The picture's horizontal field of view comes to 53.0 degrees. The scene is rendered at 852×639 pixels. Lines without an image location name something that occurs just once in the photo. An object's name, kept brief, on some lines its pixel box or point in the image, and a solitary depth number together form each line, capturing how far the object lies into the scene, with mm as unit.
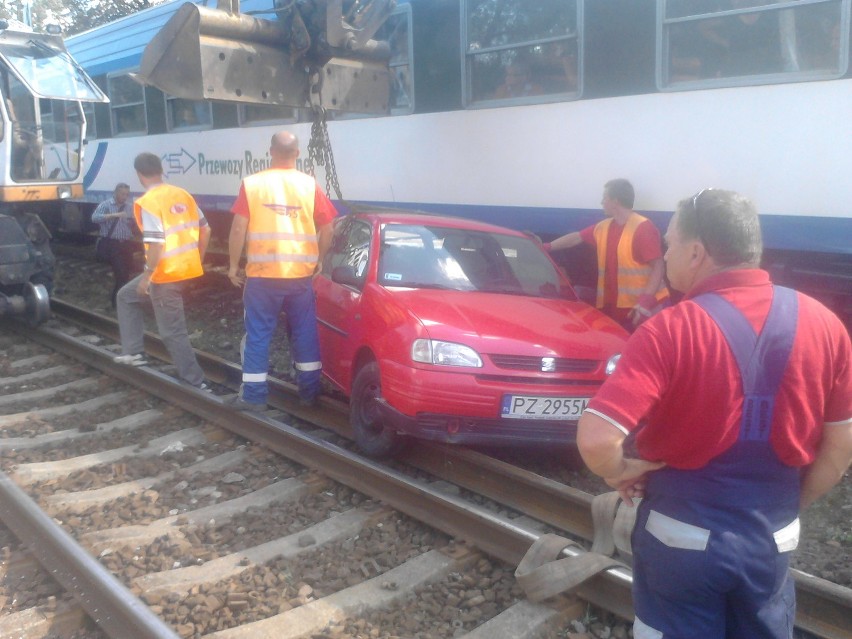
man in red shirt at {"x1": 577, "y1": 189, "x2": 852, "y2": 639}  2021
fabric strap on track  3521
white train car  5566
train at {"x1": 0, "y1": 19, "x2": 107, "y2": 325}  10172
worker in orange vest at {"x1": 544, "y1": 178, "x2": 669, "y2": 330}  6009
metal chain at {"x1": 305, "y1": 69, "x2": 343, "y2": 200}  7922
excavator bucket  6988
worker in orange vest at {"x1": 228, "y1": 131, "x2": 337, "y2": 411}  5879
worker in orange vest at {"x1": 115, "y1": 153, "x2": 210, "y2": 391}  6578
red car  4801
